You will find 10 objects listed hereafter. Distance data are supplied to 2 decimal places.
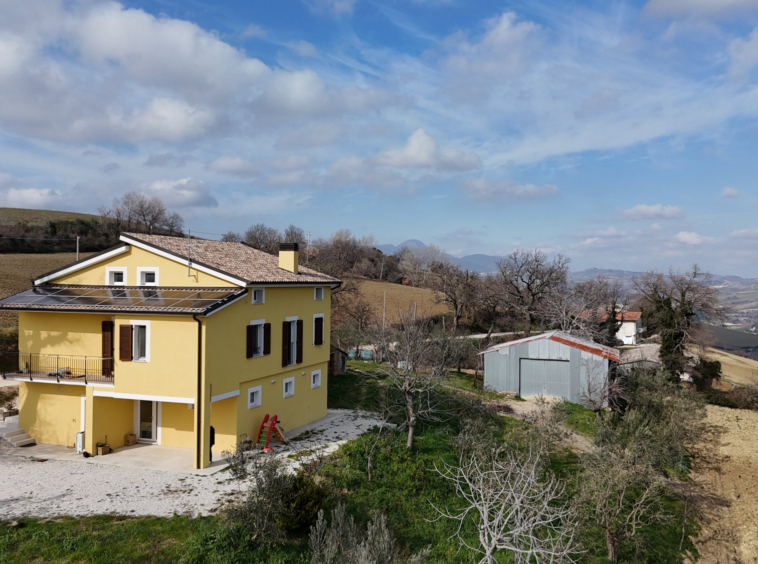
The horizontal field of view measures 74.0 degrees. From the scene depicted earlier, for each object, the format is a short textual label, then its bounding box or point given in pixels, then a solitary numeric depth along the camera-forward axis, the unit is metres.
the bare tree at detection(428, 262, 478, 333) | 53.25
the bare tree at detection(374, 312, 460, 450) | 20.31
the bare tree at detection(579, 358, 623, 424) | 27.27
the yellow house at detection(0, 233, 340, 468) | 16.91
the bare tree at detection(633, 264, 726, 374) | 39.47
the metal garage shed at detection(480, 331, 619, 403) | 28.66
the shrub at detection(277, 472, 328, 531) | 13.38
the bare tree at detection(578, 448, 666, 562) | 16.08
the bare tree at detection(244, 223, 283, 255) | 66.42
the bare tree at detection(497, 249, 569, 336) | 47.09
